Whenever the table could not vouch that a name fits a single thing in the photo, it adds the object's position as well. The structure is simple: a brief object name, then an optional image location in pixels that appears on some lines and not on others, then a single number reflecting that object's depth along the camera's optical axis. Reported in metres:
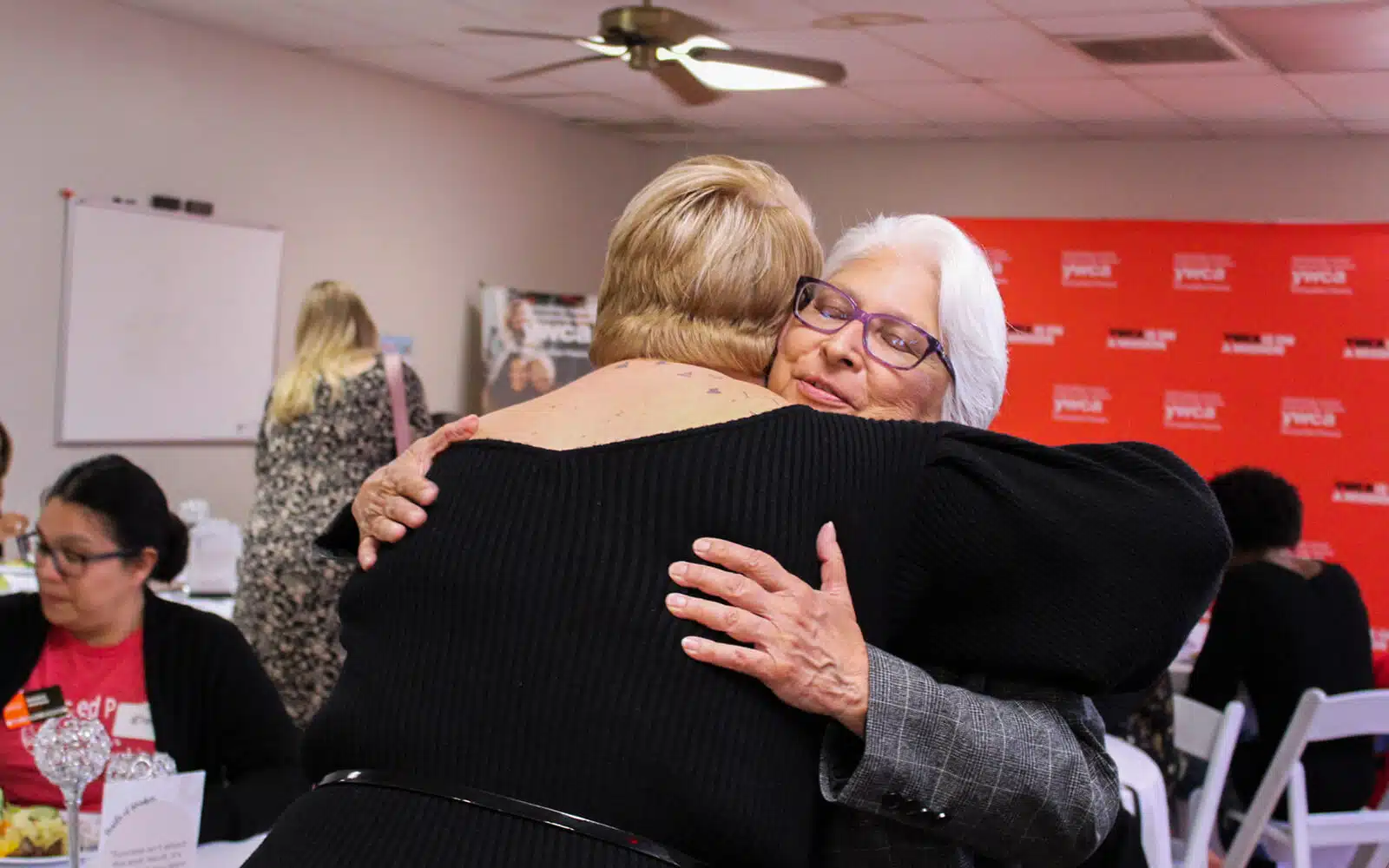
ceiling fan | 4.91
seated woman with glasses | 2.29
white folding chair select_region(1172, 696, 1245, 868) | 3.29
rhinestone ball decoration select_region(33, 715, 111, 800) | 1.77
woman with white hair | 1.03
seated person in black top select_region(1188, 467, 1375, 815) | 3.90
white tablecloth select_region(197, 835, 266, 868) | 1.95
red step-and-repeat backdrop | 6.47
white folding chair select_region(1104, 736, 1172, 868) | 2.61
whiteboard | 5.55
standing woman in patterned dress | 4.00
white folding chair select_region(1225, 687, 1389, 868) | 3.54
